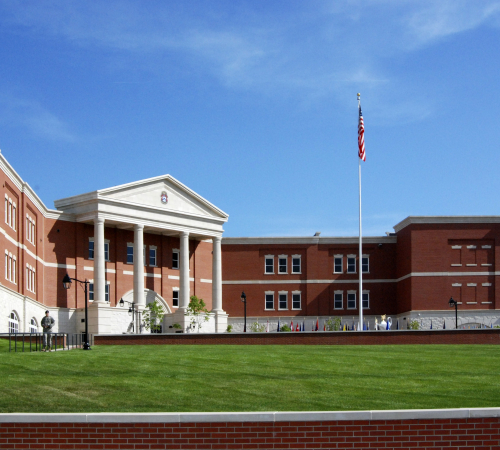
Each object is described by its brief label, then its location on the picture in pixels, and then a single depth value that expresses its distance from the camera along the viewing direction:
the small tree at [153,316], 66.88
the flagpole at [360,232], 56.41
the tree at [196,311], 68.96
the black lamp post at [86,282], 37.41
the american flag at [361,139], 56.78
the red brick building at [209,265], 62.66
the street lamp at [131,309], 64.62
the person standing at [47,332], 35.59
